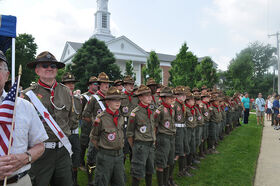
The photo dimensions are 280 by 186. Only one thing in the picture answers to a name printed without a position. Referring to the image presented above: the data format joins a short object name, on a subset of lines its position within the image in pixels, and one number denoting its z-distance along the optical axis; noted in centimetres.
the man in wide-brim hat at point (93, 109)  500
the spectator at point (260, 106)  1628
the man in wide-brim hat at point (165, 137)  494
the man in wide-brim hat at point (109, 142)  371
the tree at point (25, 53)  2738
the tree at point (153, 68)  3164
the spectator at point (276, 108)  1511
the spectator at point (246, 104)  1609
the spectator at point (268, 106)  1781
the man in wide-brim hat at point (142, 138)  441
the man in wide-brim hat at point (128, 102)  663
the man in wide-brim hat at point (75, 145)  484
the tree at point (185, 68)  2781
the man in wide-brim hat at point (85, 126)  578
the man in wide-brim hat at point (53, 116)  294
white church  4600
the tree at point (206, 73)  2697
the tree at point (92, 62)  2642
